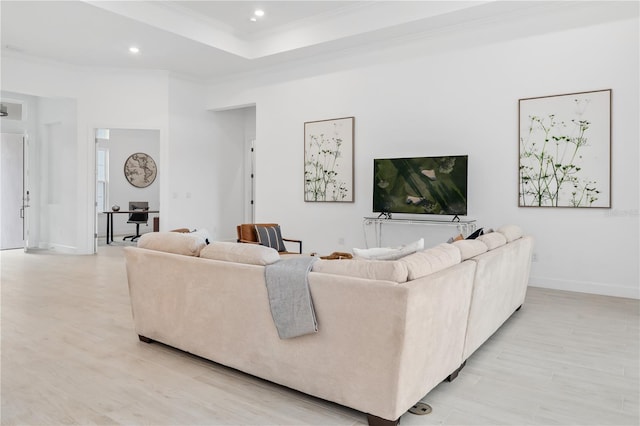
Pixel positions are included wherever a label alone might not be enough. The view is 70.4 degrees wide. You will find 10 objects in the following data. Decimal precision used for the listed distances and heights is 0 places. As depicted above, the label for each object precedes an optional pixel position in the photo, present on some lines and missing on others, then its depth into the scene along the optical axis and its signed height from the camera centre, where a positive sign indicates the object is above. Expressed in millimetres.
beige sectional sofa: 2082 -575
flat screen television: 5676 +335
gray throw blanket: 2264 -450
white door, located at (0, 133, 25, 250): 8553 +296
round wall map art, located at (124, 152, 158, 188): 11406 +968
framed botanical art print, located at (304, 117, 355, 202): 6922 +784
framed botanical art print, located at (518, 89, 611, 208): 5000 +709
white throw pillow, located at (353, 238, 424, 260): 2625 -248
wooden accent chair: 5688 -311
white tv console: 5770 -174
